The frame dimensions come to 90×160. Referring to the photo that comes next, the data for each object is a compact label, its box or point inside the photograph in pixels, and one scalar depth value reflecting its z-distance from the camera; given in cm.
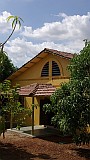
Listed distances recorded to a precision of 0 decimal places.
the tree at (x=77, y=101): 1087
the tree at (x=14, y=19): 734
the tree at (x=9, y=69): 2834
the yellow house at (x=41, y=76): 1667
